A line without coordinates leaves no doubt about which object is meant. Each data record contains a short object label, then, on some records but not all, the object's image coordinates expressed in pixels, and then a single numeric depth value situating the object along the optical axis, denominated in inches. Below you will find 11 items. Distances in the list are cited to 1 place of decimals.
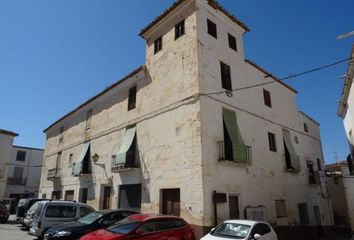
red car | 288.2
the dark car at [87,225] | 336.8
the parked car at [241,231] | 315.3
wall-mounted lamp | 647.8
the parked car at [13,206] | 1067.9
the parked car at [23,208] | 610.9
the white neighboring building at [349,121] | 566.5
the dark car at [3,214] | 685.3
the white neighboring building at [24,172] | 1456.7
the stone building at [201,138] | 435.8
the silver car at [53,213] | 420.2
